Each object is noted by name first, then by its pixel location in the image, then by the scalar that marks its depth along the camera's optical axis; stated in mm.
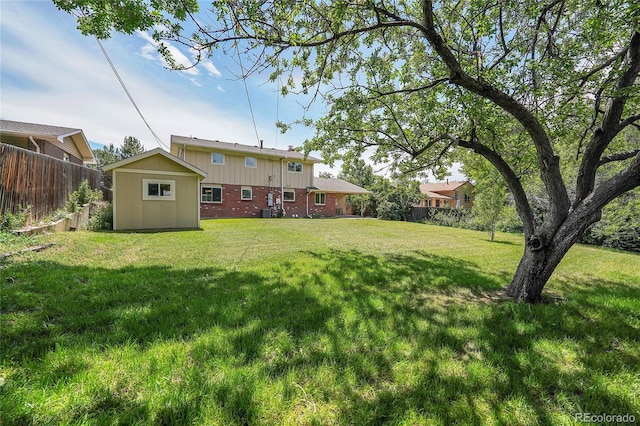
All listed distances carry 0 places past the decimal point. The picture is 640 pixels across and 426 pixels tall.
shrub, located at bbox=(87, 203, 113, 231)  9631
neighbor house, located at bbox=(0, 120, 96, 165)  12781
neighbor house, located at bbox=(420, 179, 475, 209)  38125
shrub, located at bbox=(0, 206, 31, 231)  5738
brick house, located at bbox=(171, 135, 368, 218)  18625
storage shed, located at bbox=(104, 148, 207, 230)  10188
